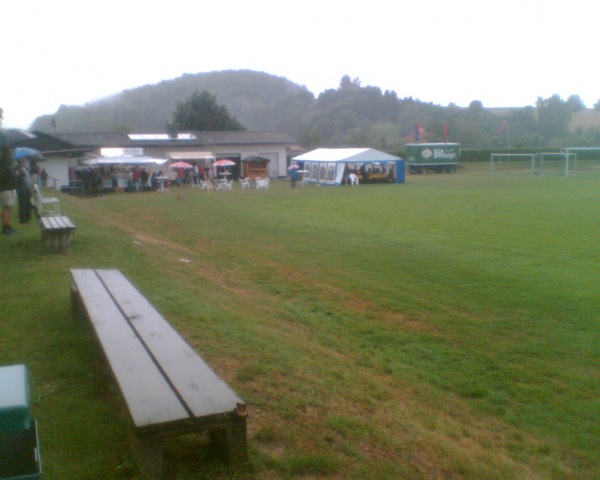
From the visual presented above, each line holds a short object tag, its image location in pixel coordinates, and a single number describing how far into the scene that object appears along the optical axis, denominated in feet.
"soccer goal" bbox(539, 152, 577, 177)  215.92
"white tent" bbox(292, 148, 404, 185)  161.79
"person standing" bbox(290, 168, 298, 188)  154.65
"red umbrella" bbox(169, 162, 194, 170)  153.48
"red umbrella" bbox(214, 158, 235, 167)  167.73
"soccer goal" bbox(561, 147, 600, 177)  227.73
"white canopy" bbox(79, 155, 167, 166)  140.00
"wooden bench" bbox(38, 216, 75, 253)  35.32
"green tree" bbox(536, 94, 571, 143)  362.74
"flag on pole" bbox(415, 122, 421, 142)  249.84
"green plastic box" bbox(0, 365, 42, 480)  9.34
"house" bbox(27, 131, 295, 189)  178.15
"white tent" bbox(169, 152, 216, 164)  177.58
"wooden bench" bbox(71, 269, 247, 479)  11.56
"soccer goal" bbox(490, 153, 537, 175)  230.27
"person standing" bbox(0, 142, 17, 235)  39.68
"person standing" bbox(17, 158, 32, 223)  46.73
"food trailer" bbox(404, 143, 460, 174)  209.97
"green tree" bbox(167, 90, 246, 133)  247.50
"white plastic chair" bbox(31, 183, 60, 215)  47.57
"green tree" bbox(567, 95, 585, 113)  396.47
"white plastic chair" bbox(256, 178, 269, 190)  143.95
